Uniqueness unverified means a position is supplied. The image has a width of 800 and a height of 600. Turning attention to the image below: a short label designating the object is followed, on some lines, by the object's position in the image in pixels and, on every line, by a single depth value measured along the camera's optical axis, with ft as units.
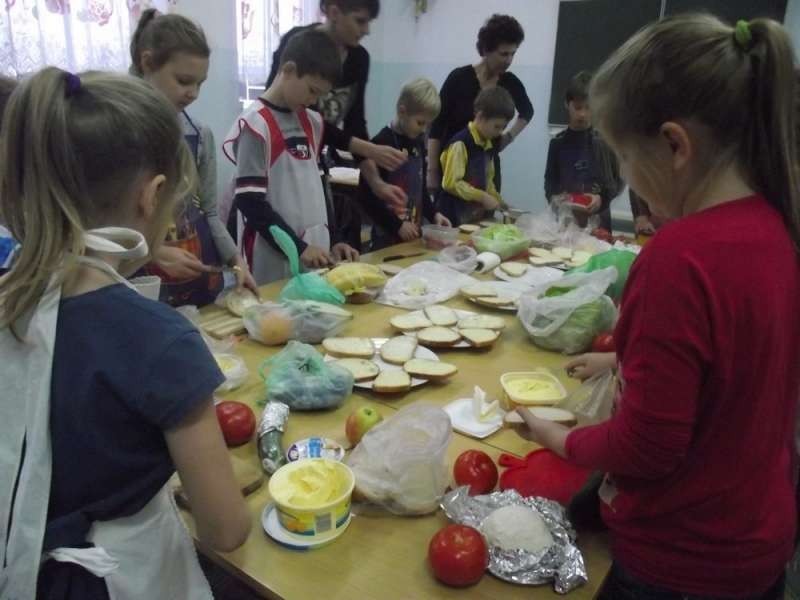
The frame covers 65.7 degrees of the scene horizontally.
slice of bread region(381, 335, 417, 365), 5.03
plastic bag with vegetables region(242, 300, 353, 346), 5.32
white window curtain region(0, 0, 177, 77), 10.12
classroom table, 2.80
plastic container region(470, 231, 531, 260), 8.20
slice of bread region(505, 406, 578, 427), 4.14
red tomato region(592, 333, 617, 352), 5.31
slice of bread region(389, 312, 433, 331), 5.69
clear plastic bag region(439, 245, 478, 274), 7.63
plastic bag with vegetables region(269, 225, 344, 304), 5.93
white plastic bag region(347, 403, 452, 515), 3.27
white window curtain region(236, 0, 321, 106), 14.25
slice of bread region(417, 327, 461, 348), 5.41
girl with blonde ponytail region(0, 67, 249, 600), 2.38
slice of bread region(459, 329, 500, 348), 5.40
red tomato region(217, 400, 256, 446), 3.83
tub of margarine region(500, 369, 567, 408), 4.36
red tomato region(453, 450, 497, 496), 3.44
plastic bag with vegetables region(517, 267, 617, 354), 5.45
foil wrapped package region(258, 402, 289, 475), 3.59
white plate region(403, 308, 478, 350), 5.64
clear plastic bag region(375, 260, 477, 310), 6.54
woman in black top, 10.98
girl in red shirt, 2.44
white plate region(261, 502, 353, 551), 3.02
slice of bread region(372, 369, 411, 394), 4.55
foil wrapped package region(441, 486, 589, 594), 2.85
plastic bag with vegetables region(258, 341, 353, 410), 4.26
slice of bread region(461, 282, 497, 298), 6.63
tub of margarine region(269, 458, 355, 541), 3.03
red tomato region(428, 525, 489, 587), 2.78
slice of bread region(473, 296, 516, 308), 6.44
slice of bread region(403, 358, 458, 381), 4.75
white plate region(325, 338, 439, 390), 4.66
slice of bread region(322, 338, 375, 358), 5.11
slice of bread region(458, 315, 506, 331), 5.76
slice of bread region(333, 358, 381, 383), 4.70
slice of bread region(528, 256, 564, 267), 8.07
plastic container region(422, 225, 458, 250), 8.71
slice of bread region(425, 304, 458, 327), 5.82
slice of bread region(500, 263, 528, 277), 7.59
